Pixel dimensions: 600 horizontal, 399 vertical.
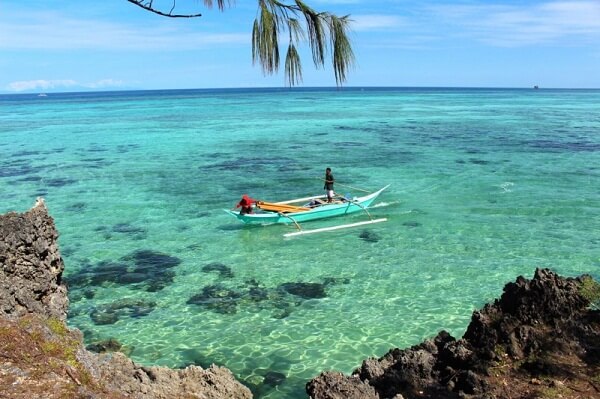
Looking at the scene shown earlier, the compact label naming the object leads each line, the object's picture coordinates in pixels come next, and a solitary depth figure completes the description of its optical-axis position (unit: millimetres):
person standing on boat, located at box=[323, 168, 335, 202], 19969
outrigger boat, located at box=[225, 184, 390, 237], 18344
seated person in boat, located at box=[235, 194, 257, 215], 18000
